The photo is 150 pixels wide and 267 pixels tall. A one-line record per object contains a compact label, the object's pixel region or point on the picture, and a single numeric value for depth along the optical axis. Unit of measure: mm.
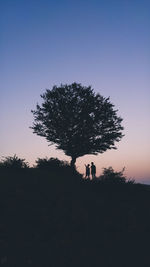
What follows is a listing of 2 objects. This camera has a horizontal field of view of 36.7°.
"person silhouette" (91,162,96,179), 26250
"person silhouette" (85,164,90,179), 26906
